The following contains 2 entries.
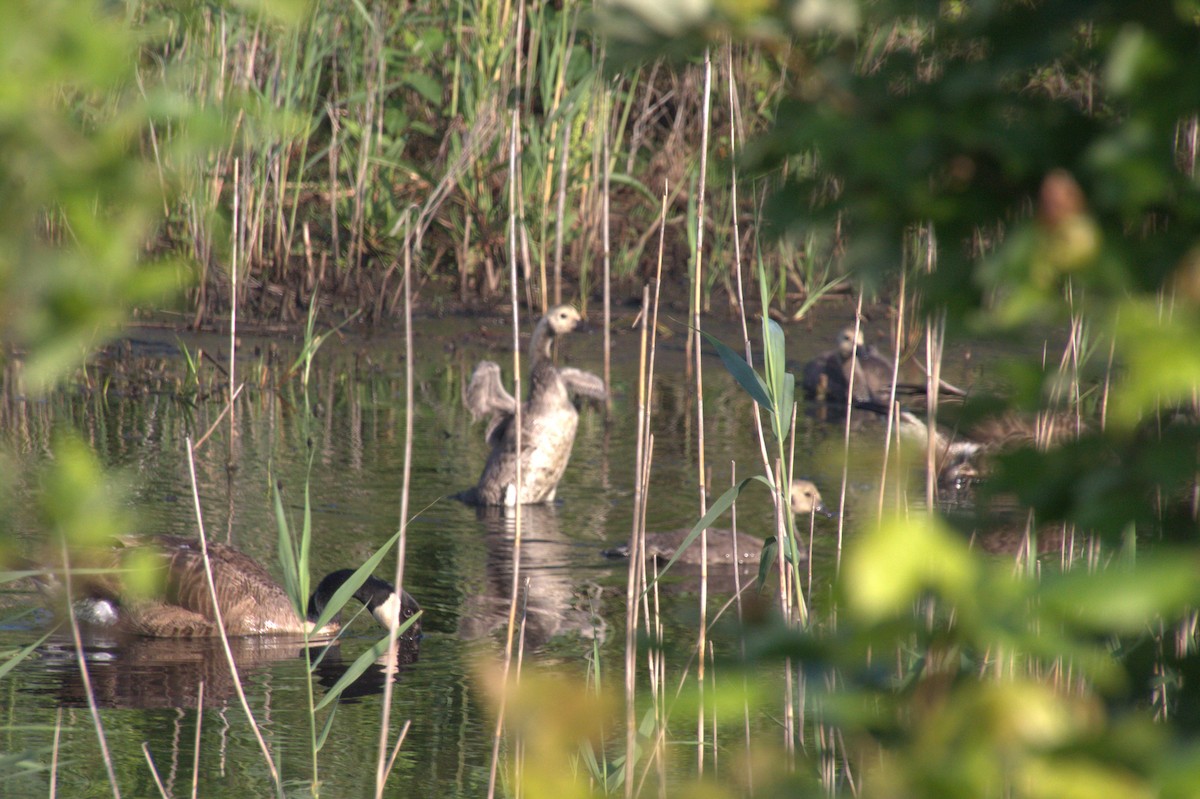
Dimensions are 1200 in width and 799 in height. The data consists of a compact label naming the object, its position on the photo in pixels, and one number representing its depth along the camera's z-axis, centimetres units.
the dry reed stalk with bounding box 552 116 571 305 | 1878
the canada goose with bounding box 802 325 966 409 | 1941
